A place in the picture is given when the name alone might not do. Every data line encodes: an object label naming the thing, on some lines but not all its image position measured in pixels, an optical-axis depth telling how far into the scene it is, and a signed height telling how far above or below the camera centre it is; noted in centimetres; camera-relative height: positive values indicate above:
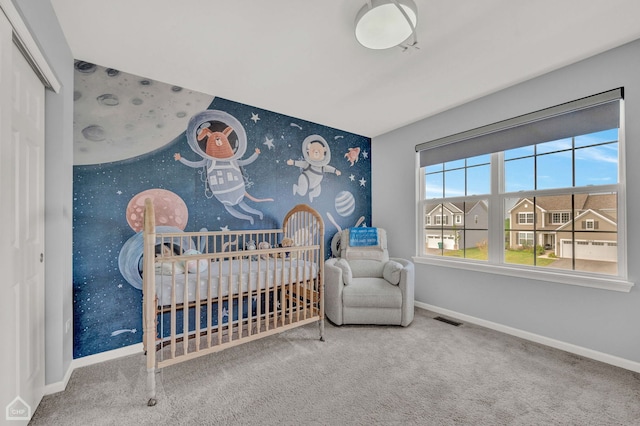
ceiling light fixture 143 +109
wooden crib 160 -52
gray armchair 269 -84
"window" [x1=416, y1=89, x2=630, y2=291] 211 +19
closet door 114 -7
